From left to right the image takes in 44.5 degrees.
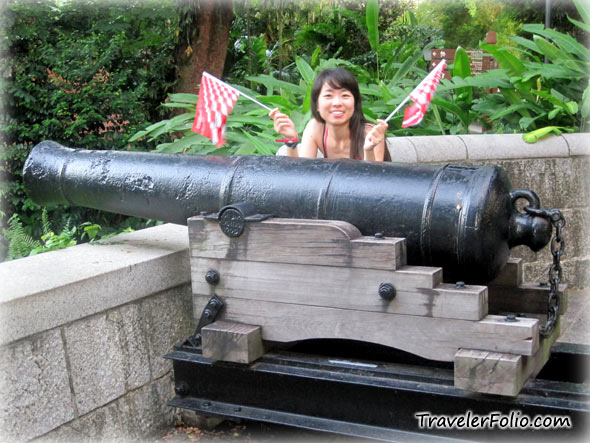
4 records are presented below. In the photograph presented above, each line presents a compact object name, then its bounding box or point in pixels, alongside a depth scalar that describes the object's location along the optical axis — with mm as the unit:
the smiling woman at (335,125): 3113
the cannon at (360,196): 2393
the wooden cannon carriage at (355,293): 2281
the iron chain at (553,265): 2420
